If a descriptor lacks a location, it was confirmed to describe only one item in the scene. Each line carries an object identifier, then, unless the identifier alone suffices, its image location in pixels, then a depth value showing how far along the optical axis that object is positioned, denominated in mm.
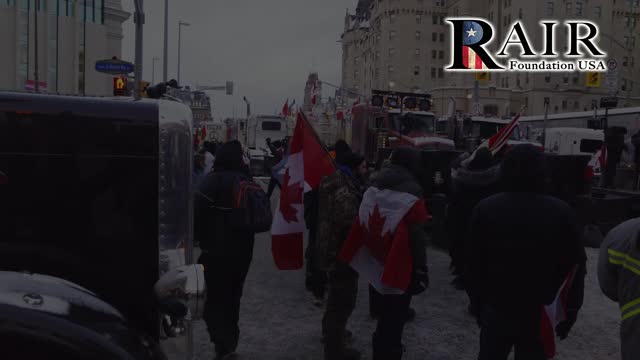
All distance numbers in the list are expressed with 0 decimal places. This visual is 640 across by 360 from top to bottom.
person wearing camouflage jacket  5883
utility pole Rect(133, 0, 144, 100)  15751
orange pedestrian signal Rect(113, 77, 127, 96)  13516
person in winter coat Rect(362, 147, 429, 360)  5363
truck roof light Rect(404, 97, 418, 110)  20609
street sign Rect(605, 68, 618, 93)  31345
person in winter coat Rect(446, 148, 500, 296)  8266
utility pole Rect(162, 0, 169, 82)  33462
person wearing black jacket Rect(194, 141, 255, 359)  5953
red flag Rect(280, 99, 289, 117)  30575
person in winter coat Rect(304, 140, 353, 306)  7918
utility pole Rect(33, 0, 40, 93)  36662
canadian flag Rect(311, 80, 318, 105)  36519
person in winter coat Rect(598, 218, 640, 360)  3283
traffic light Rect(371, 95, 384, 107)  20266
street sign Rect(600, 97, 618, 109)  17784
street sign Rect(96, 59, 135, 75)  12867
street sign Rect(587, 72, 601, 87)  32838
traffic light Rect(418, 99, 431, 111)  20859
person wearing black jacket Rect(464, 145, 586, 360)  4121
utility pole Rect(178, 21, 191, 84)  55141
